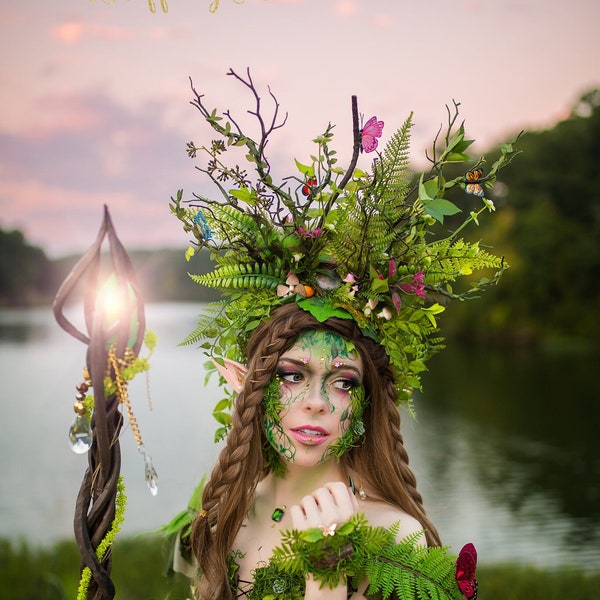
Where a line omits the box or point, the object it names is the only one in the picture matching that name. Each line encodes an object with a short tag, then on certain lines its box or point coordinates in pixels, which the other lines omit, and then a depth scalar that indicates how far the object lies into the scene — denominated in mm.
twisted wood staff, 1901
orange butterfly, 2775
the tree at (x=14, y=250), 55906
